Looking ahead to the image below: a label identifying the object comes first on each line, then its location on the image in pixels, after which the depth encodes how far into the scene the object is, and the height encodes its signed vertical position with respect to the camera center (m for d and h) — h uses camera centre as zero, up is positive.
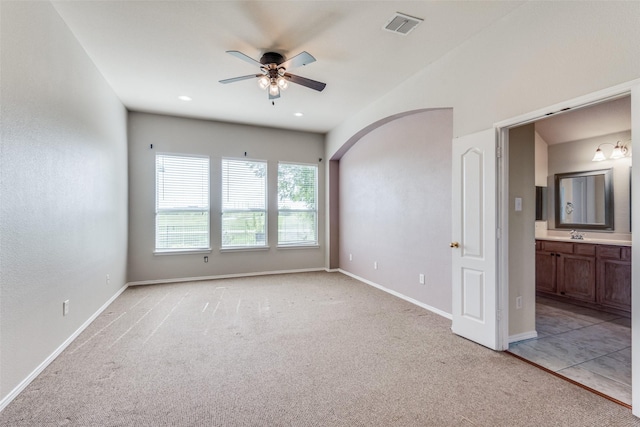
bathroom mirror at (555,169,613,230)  4.18 +0.21
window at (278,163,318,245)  6.22 +0.23
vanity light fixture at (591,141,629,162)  3.99 +0.86
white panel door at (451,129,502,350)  2.71 -0.25
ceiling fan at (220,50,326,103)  3.10 +1.53
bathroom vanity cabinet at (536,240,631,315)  3.59 -0.82
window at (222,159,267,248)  5.76 +0.23
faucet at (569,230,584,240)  4.24 -0.32
